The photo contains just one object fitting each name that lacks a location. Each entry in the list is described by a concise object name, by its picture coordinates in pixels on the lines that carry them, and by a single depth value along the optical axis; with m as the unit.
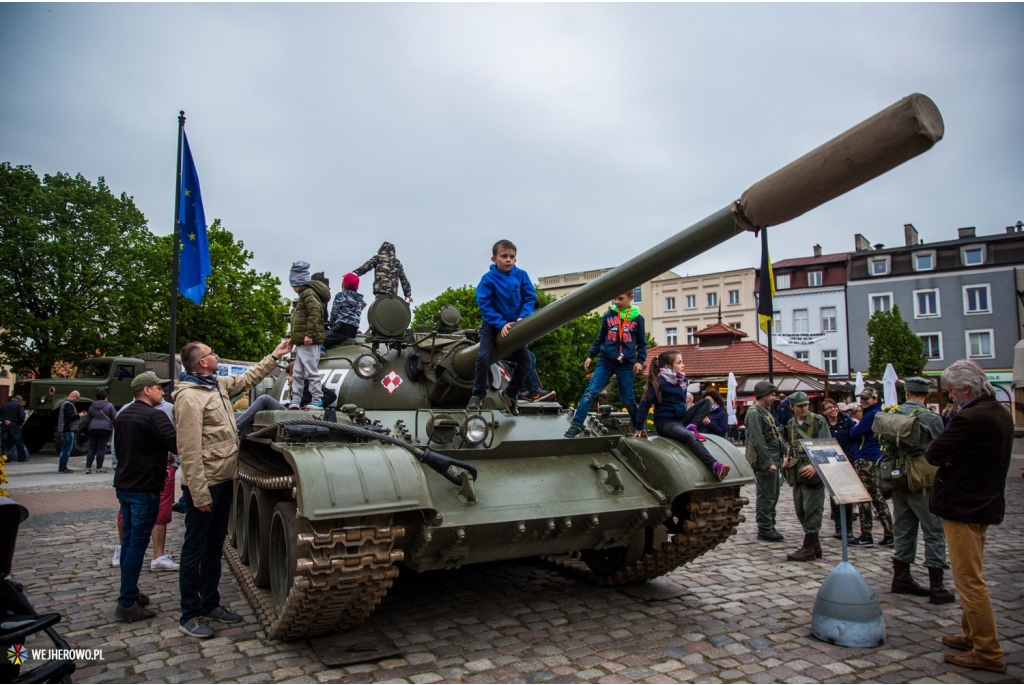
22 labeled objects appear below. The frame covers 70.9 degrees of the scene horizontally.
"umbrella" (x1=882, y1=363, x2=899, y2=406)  16.87
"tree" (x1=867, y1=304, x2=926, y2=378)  34.88
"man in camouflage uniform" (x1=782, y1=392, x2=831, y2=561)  7.77
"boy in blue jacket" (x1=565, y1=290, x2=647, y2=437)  6.52
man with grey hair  4.49
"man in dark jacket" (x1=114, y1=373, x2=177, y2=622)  5.59
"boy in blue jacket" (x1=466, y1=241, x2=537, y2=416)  6.04
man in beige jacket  5.25
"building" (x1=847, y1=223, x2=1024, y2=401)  37.28
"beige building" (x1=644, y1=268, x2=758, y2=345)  46.53
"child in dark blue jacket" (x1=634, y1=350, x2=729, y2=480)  6.48
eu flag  12.52
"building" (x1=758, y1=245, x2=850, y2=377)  42.56
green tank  3.94
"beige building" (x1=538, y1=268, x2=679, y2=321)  50.28
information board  5.60
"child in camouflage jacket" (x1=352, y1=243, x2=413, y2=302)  8.53
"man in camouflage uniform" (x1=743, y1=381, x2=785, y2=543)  8.77
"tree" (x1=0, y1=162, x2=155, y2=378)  25.12
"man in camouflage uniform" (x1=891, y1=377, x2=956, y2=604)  5.96
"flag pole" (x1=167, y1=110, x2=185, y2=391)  11.50
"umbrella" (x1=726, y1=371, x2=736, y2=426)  21.25
